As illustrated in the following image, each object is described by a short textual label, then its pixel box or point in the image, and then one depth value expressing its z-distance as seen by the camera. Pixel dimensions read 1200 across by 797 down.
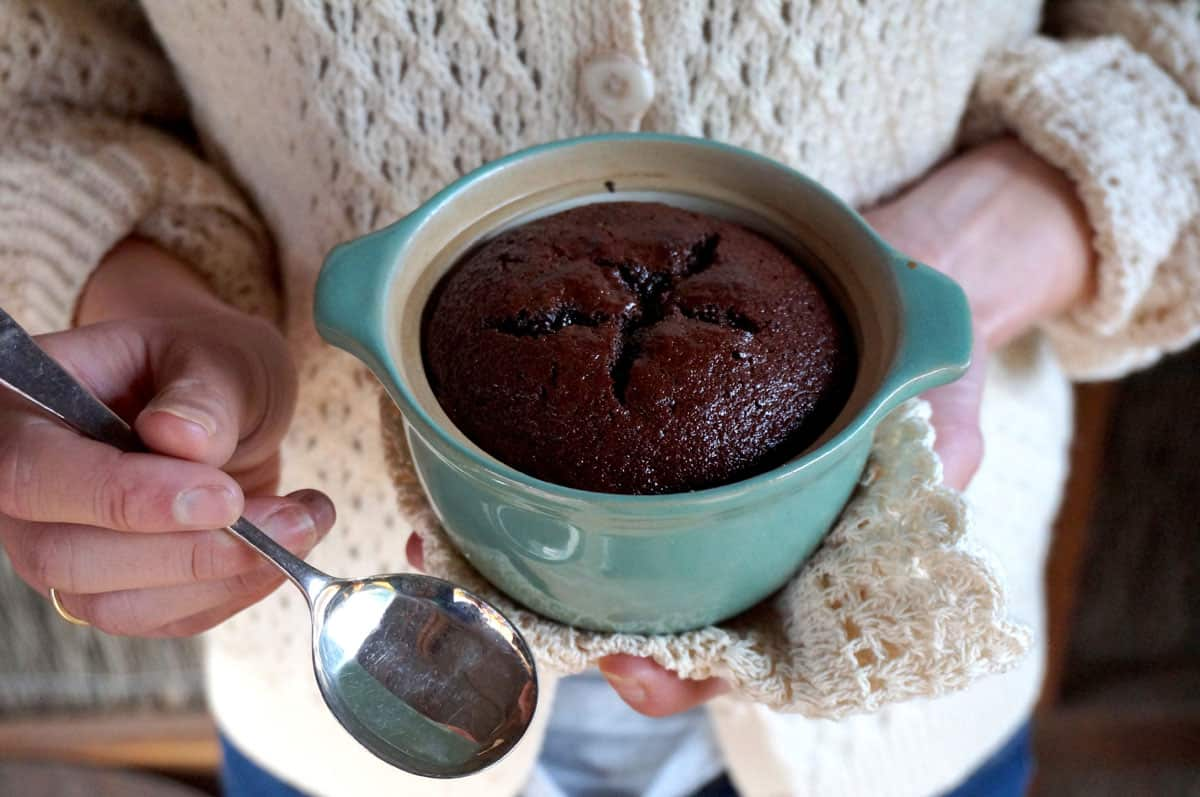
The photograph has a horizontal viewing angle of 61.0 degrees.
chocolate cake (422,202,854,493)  0.50
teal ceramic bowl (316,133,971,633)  0.46
